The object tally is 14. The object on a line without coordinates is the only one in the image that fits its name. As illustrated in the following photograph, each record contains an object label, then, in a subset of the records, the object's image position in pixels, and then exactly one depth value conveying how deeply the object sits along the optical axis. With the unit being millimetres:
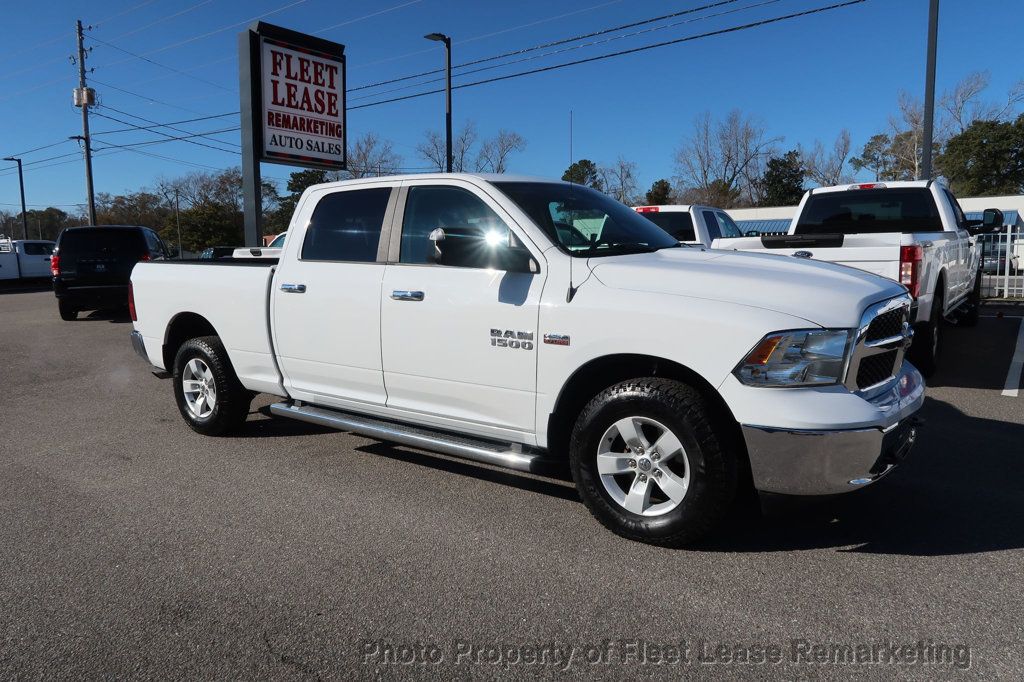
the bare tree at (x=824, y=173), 67812
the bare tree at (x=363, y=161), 43219
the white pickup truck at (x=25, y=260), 27797
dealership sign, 11977
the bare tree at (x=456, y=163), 41703
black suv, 14648
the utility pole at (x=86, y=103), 35531
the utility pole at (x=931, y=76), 13945
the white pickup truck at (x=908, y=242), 6570
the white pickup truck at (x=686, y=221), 11797
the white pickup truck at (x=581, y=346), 3361
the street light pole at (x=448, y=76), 21688
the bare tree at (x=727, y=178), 61750
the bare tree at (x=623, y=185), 55431
